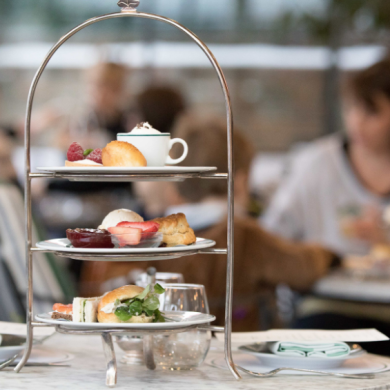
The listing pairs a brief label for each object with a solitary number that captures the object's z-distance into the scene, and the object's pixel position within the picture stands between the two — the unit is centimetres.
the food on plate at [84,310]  187
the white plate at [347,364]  198
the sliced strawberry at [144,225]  188
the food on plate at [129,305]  187
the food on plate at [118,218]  190
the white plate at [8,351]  201
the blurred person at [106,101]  687
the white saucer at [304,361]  198
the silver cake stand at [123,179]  188
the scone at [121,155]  188
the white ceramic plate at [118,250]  185
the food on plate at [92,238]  186
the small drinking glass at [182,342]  200
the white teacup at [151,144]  191
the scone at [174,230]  191
